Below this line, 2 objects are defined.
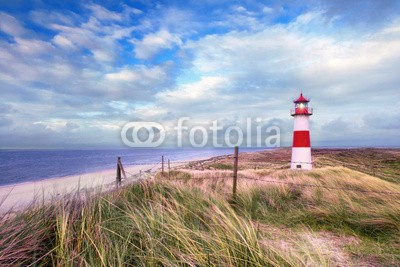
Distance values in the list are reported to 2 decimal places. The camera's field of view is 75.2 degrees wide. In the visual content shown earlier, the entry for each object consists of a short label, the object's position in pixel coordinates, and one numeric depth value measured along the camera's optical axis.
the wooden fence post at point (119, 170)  8.38
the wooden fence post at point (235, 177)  6.12
